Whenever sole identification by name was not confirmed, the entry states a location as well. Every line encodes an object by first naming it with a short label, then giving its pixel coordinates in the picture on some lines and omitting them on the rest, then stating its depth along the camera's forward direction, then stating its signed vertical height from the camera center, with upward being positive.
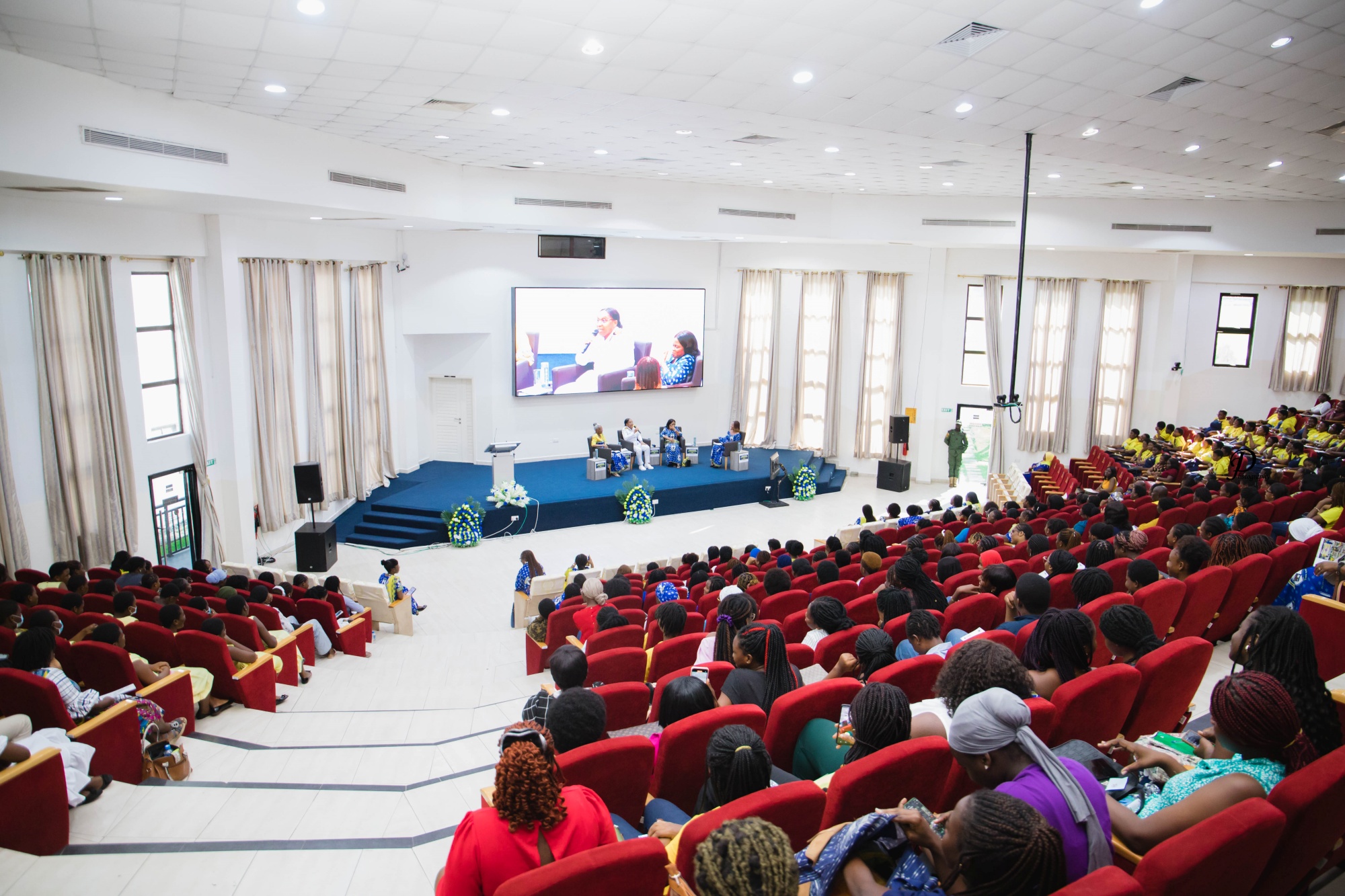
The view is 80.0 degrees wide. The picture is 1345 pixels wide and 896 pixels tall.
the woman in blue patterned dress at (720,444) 16.81 -2.25
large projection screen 16.16 -0.05
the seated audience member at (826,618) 4.71 -1.63
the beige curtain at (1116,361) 16.25 -0.38
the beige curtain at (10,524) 8.05 -1.94
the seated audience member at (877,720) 2.79 -1.32
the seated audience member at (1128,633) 3.63 -1.31
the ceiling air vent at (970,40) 5.41 +2.08
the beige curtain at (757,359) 18.17 -0.46
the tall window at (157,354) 10.14 -0.27
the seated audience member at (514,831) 2.28 -1.43
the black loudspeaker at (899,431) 16.72 -1.88
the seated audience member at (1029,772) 2.19 -1.23
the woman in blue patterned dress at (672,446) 16.95 -2.27
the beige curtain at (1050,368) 16.58 -0.56
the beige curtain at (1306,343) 15.16 +0.01
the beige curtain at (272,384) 11.80 -0.74
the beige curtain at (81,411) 8.68 -0.89
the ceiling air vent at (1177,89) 6.39 +2.06
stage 13.37 -2.87
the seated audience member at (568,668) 3.92 -1.61
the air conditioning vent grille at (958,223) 14.69 +2.16
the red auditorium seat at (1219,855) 2.01 -1.30
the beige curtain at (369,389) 13.99 -0.97
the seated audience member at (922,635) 4.15 -1.52
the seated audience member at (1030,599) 4.56 -1.46
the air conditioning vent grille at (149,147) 7.24 +1.80
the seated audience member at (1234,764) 2.34 -1.30
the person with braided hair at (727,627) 4.50 -1.63
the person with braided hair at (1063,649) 3.45 -1.32
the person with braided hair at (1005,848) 1.87 -1.18
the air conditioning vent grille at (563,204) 13.66 +2.30
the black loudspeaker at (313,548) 11.38 -3.02
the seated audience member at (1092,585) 4.78 -1.44
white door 16.34 -1.68
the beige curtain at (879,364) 17.38 -0.51
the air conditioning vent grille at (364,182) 10.48 +2.09
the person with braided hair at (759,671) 3.70 -1.55
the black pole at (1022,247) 8.24 +1.03
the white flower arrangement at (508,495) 13.56 -2.68
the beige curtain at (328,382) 13.01 -0.79
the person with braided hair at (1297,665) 2.75 -1.14
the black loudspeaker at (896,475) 16.75 -2.81
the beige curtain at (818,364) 17.81 -0.56
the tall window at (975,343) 17.03 -0.06
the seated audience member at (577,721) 3.14 -1.50
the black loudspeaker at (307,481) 12.01 -2.19
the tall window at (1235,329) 15.79 +0.28
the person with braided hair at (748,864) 1.72 -1.13
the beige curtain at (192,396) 10.45 -0.83
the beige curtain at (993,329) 16.66 +0.26
